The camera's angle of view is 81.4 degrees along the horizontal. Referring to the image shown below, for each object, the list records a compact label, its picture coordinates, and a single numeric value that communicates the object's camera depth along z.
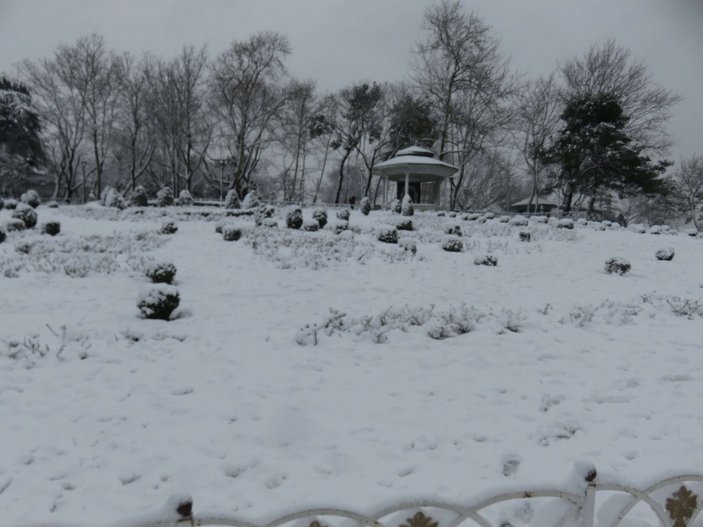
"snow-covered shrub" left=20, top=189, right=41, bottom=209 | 21.76
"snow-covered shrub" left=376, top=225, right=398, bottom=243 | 13.23
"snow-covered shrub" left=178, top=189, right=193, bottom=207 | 27.09
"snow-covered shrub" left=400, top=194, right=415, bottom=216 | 21.95
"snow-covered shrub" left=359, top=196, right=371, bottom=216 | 23.77
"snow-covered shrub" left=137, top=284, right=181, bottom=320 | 6.09
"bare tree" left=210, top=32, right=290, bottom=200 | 30.34
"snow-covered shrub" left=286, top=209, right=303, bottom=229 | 15.68
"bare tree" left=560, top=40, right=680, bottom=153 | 29.59
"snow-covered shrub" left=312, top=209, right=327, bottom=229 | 16.47
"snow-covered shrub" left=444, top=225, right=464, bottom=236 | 14.61
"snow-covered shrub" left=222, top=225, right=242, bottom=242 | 12.96
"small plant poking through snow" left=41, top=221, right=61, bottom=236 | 13.42
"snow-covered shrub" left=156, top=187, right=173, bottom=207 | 26.12
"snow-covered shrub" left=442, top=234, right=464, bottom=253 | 12.25
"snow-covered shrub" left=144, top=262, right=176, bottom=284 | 7.87
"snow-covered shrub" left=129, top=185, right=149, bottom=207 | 25.67
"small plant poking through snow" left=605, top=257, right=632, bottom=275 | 10.06
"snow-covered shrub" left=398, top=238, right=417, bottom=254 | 11.65
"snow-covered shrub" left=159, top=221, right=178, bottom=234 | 14.21
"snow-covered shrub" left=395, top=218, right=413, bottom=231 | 16.33
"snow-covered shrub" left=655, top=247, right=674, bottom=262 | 12.09
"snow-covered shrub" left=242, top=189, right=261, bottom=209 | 23.75
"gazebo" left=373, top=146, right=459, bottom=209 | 27.12
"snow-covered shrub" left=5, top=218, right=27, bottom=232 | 13.41
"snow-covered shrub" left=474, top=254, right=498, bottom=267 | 10.59
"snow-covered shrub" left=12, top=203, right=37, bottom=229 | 14.46
